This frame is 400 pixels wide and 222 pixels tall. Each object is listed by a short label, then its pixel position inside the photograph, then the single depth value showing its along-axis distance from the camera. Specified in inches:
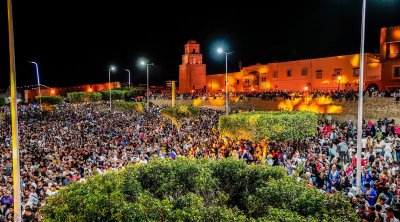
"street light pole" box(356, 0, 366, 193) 455.2
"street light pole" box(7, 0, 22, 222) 330.0
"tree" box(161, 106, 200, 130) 1220.5
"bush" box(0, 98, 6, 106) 2462.6
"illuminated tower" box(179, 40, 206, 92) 2566.4
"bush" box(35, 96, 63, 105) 2208.4
